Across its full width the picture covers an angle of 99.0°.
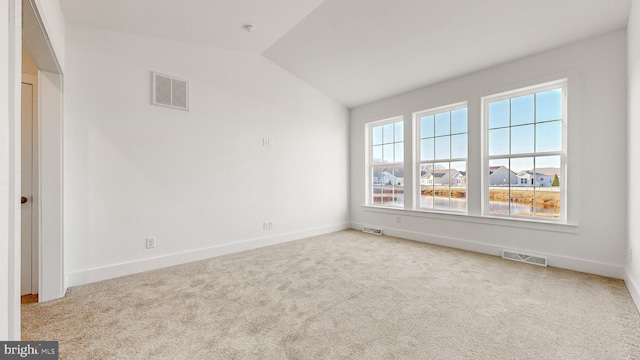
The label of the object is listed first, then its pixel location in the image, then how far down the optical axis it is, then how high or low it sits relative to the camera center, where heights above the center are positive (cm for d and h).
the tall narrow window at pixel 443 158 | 431 +36
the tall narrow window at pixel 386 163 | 519 +32
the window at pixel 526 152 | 342 +37
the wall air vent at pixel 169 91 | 335 +111
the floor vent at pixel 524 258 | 337 -100
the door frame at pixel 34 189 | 263 -10
